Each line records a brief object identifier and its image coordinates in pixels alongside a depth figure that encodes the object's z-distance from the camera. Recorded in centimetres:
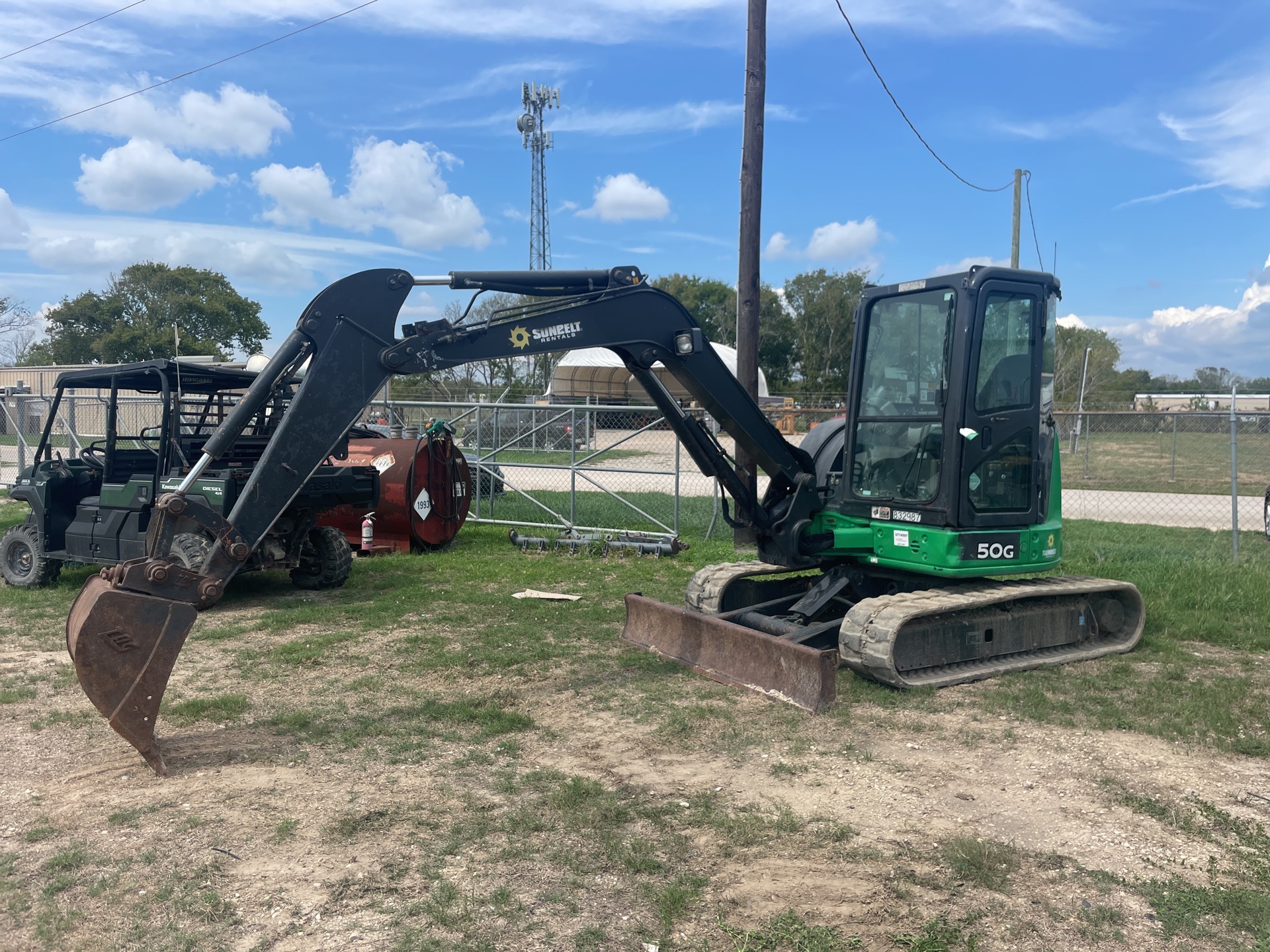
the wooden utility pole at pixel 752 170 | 1064
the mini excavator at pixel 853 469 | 570
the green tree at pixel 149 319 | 5453
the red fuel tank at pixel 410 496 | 1280
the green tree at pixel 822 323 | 5688
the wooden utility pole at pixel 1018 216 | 2403
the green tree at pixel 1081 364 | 4888
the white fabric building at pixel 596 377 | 4528
